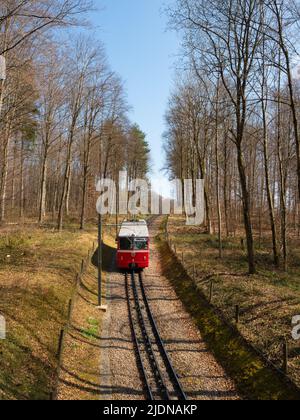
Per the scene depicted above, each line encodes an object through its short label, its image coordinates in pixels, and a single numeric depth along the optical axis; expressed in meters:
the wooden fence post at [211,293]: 17.50
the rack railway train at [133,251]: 25.39
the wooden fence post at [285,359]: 10.60
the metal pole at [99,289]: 19.00
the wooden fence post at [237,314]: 14.38
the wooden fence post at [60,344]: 12.31
